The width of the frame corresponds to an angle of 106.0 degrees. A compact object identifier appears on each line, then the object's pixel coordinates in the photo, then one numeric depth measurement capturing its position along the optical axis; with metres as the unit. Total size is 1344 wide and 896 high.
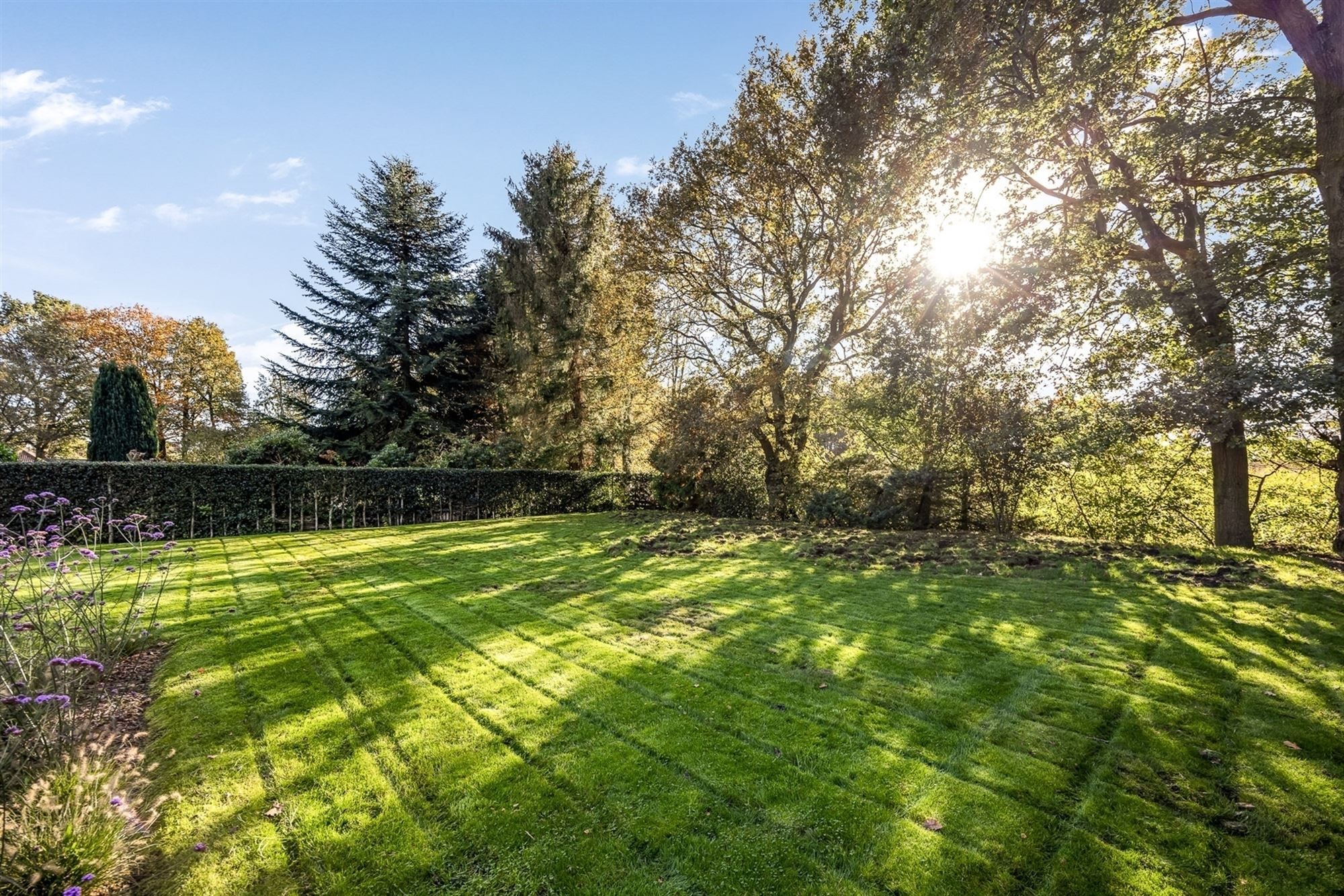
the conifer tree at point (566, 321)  17.98
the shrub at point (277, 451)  13.00
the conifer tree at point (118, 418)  13.88
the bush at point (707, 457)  13.95
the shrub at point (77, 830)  1.86
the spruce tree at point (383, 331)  20.09
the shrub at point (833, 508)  12.43
